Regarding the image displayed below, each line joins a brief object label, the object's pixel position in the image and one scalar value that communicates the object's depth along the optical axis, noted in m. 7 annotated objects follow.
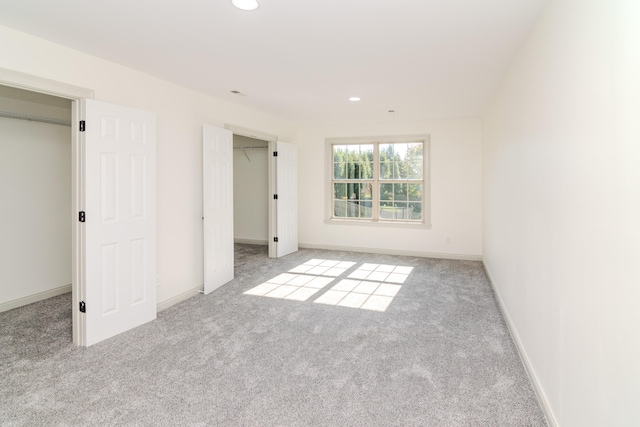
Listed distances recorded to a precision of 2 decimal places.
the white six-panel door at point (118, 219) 2.94
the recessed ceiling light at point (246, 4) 2.14
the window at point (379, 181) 6.55
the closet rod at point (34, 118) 3.64
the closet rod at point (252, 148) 7.57
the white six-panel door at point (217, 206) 4.27
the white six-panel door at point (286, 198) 6.23
